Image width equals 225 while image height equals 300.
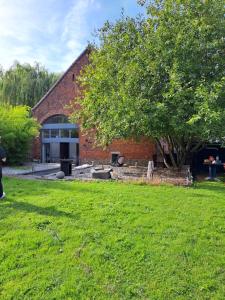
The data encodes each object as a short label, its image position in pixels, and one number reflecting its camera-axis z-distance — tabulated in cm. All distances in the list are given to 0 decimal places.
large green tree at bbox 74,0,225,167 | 780
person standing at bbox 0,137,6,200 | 573
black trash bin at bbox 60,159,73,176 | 1056
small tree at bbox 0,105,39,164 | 1400
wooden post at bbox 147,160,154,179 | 959
